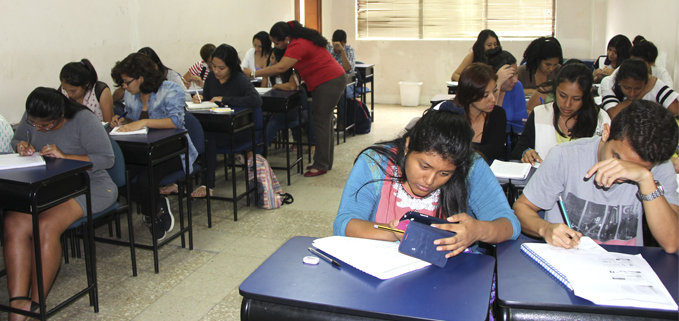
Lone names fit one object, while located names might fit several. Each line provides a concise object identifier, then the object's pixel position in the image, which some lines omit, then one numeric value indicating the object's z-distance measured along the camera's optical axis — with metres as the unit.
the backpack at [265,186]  4.17
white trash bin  9.38
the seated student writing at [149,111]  3.27
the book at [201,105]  4.04
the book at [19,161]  2.41
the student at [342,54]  6.89
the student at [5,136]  3.09
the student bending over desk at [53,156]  2.47
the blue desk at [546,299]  1.24
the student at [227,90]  4.14
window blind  8.96
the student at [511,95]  3.84
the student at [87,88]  3.40
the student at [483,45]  5.33
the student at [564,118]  2.77
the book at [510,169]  2.39
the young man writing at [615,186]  1.59
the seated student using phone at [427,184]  1.60
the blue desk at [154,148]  2.94
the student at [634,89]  3.62
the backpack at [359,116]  6.89
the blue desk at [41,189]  2.20
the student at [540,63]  4.45
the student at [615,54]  5.36
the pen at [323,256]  1.45
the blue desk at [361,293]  1.22
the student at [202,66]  5.78
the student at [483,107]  3.02
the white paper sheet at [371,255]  1.39
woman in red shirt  5.02
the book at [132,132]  3.13
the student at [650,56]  4.56
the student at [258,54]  6.38
